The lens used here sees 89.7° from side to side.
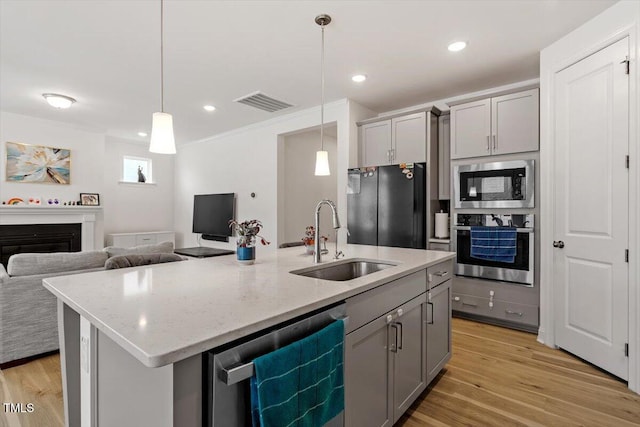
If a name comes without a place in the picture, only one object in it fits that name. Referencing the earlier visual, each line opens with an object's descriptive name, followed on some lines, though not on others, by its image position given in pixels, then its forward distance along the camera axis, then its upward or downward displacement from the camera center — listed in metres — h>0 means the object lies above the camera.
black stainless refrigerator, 3.67 +0.06
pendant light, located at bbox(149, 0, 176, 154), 1.87 +0.45
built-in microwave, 3.12 +0.27
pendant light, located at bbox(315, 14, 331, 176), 2.73 +0.40
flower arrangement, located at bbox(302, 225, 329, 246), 2.42 -0.20
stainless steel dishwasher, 0.88 -0.45
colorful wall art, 4.89 +0.76
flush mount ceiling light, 4.07 +1.43
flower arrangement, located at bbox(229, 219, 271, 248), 1.88 -0.12
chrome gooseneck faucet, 2.00 -0.13
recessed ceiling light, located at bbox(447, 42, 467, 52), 2.83 +1.48
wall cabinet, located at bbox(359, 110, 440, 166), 3.79 +0.90
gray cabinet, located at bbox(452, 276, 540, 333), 3.15 -0.95
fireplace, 4.77 -0.43
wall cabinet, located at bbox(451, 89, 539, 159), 3.11 +0.88
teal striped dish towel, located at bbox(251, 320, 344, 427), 0.94 -0.56
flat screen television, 5.83 -0.07
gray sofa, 2.46 -0.71
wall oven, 3.13 -0.43
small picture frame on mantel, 5.55 +0.21
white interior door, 2.29 +0.02
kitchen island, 0.85 -0.33
